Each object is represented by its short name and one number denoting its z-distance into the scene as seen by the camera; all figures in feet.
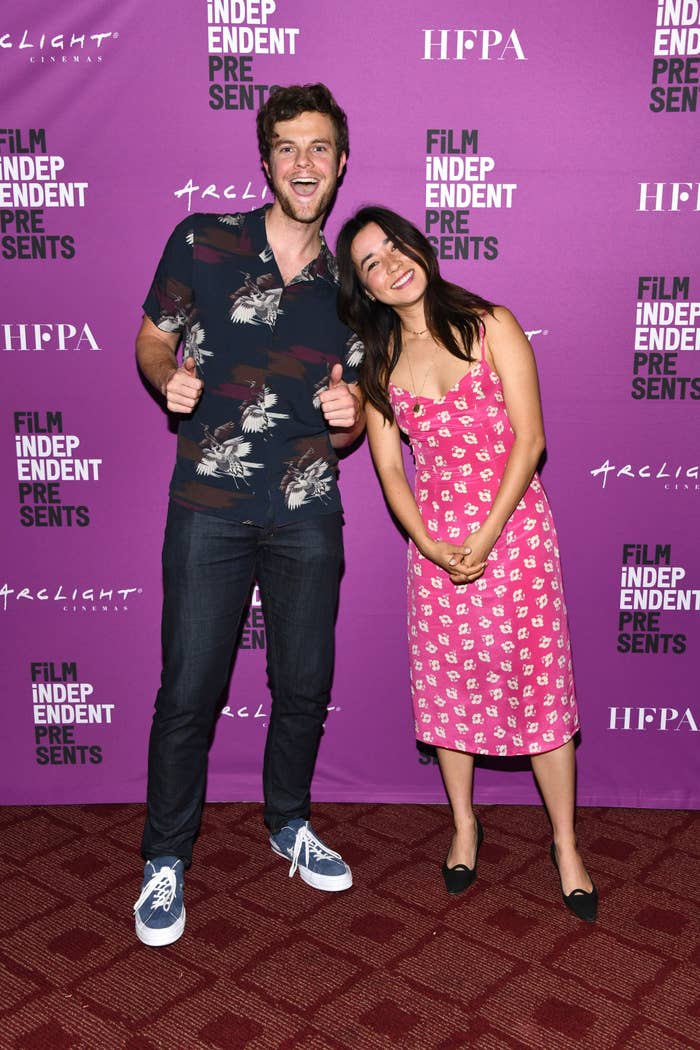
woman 7.61
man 7.61
